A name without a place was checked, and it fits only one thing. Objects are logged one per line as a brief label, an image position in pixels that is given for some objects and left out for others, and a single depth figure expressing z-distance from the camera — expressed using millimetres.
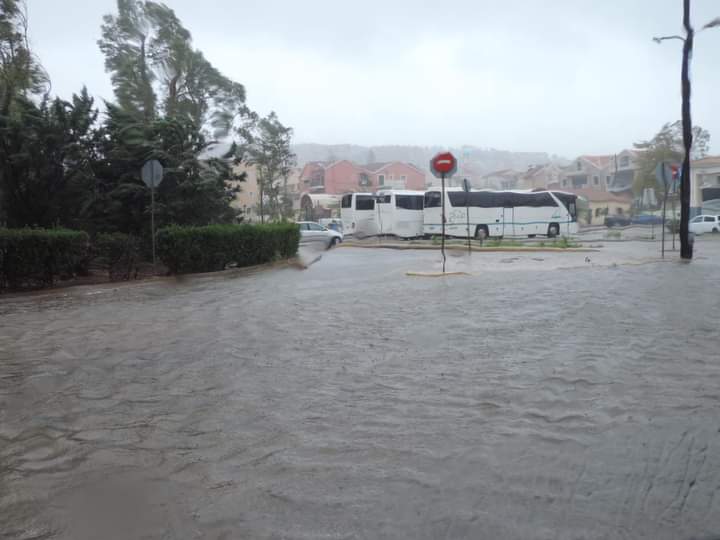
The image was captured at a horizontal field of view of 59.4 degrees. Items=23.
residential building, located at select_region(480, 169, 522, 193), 115438
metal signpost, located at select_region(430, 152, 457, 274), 13930
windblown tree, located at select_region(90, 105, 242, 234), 18641
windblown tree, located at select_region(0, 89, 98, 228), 17172
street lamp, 16469
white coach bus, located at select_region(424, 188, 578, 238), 35781
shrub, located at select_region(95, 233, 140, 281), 14492
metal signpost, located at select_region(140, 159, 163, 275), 16078
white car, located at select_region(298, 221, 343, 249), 35156
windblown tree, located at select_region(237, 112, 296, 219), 48406
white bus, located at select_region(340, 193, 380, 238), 36812
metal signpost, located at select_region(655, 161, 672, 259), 17562
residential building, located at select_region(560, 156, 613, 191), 87375
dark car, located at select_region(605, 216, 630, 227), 58125
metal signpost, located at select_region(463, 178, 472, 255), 23227
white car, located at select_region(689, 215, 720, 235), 41469
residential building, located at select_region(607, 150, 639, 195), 83331
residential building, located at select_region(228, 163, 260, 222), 80875
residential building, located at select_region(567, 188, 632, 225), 74438
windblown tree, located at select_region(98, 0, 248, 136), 29422
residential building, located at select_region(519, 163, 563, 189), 96331
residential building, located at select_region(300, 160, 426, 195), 86312
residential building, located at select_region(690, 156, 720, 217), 57000
